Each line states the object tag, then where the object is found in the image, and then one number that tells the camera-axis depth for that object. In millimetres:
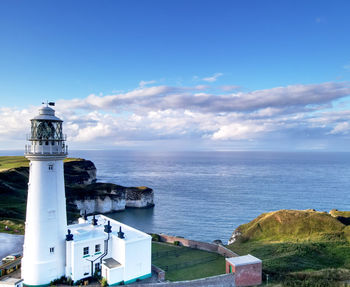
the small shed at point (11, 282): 18384
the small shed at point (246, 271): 21438
